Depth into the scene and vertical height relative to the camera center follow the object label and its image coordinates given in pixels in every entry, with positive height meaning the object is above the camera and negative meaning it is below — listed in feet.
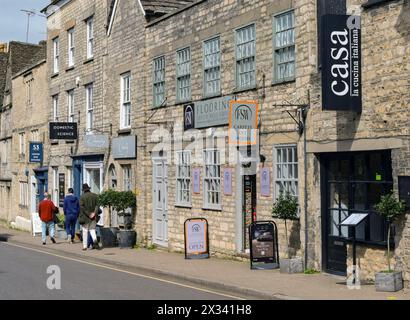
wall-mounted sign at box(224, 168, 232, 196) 61.82 -0.28
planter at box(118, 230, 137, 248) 76.74 -6.15
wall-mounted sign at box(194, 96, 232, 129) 62.23 +5.83
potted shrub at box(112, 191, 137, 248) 76.79 -2.94
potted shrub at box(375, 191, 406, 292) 41.91 -5.45
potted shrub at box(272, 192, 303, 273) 50.90 -2.60
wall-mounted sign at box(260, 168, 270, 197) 56.65 -0.29
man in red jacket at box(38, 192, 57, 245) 83.25 -3.74
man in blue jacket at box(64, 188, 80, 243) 83.56 -3.55
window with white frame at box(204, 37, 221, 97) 63.77 +9.84
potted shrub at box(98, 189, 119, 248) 76.38 -5.23
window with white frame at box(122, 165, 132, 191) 82.06 +0.45
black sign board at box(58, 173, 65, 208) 102.62 -1.07
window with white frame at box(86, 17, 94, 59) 93.61 +18.43
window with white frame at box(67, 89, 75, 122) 99.60 +10.29
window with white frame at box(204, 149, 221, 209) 64.23 -0.09
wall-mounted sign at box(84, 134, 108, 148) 85.20 +4.69
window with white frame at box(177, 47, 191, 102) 68.80 +9.93
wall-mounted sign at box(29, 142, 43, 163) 110.52 +4.25
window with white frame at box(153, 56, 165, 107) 74.18 +10.02
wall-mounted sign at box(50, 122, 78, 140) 95.61 +6.51
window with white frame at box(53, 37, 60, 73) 106.73 +18.60
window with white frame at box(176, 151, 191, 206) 69.36 +0.12
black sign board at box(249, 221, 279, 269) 53.62 -4.98
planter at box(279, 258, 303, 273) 50.80 -6.07
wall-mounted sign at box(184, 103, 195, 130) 67.26 +5.81
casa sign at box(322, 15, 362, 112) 45.14 +7.09
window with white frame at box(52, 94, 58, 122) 106.34 +10.75
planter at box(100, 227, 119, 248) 78.43 -6.08
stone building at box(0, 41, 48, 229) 116.57 +9.87
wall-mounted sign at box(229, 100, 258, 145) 56.54 +4.67
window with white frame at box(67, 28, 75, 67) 100.76 +18.45
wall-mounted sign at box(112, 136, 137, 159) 79.15 +3.63
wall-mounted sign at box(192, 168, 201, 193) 67.21 -0.04
